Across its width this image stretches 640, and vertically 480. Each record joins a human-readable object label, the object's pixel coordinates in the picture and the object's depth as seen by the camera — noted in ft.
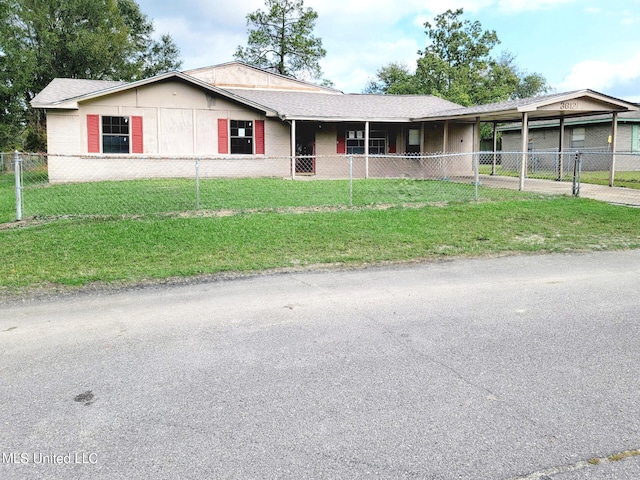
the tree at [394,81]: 141.18
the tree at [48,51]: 105.29
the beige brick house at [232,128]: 59.57
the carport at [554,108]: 53.67
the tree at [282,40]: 141.18
